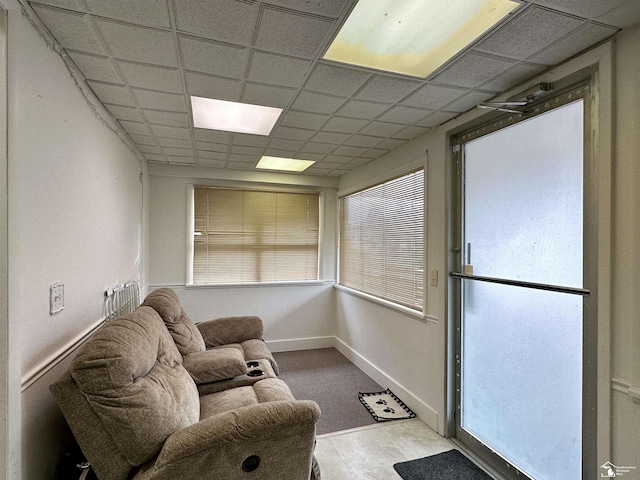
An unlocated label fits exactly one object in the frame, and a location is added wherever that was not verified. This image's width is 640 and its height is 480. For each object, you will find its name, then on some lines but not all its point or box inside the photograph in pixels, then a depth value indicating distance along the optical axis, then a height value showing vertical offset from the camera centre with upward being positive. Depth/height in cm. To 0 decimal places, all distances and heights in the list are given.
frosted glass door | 164 -33
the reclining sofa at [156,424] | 123 -78
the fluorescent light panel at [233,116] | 218 +90
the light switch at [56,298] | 143 -28
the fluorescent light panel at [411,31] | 129 +93
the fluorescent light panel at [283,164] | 358 +88
